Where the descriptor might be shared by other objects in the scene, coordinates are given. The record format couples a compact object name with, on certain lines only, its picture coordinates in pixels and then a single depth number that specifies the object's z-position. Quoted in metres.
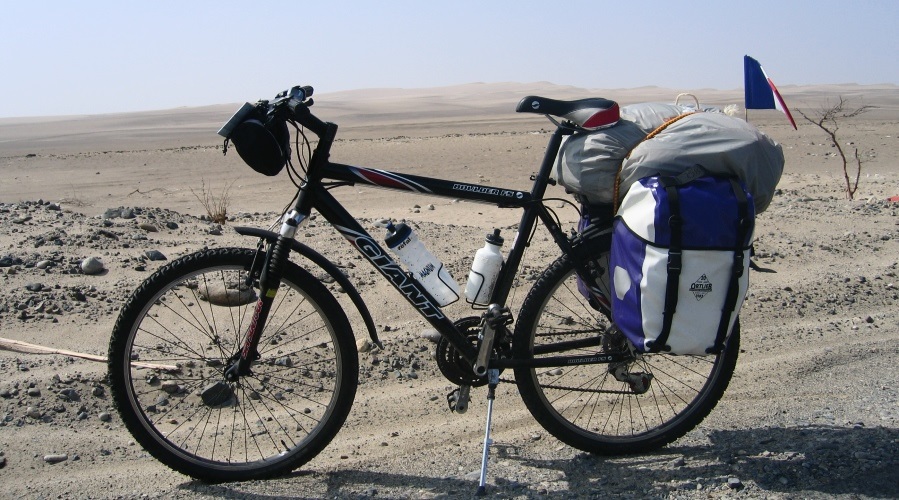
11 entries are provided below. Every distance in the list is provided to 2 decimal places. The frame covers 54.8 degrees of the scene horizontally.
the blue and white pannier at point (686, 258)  3.47
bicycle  3.63
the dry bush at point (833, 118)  11.45
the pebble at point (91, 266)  6.42
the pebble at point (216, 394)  4.65
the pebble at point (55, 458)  4.04
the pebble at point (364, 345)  5.48
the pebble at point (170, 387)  4.77
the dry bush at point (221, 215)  9.04
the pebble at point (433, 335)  4.00
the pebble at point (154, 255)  6.88
